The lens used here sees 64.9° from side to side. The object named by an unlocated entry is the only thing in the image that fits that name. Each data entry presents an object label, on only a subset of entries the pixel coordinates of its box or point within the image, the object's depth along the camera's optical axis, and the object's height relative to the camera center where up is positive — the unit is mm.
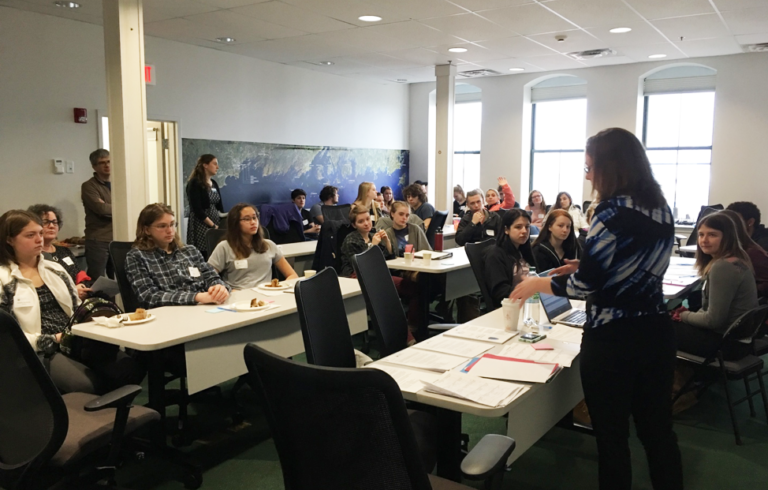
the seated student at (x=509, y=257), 3475 -535
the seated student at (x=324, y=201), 8047 -454
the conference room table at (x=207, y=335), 2573 -773
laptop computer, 2803 -696
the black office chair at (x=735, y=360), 3158 -1004
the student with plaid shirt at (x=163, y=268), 3182 -565
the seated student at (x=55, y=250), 3295 -501
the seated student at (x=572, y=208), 7602 -508
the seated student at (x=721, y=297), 3244 -681
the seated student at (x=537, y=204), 8531 -498
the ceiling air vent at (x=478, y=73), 9195 +1472
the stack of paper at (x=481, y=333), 2524 -709
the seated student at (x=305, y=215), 7805 -651
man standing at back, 5266 -460
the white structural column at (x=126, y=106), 4238 +411
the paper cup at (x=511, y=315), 2637 -638
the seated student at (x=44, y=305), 2635 -648
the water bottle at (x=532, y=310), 2771 -657
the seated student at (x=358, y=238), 4688 -559
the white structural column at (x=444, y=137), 8500 +438
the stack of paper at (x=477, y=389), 1814 -689
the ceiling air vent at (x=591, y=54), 7514 +1465
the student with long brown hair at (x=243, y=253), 3908 -571
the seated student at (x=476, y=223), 6051 -556
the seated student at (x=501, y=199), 7828 -420
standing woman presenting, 1971 -423
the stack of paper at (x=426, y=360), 2145 -704
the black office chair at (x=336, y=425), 1184 -532
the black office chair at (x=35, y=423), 1855 -839
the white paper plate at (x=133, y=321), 2723 -705
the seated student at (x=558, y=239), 3877 -461
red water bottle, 5371 -656
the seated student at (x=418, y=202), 6902 -391
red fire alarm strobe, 5938 +479
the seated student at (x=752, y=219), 4852 -383
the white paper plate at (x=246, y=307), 3018 -706
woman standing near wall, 6156 -361
